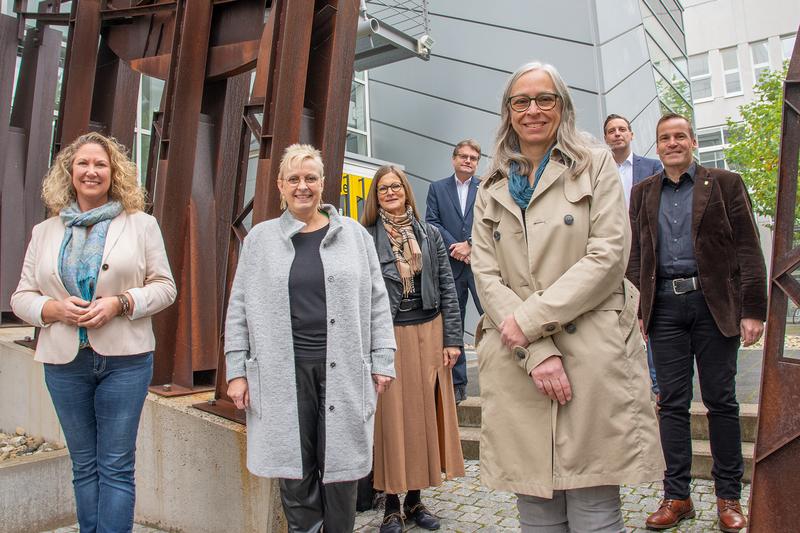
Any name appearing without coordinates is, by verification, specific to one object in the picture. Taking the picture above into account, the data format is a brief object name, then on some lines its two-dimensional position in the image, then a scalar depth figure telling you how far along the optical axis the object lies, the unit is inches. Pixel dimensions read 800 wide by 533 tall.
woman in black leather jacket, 152.9
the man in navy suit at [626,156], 191.9
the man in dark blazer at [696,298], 136.9
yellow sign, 537.6
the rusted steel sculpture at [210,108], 160.9
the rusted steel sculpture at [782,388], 105.3
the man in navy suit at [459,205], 213.5
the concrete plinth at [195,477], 144.1
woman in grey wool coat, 118.2
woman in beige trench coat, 87.8
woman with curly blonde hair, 124.8
